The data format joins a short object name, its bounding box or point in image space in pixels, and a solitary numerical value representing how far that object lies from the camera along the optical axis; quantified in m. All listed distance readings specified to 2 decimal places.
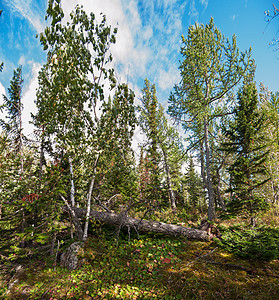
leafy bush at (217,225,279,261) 3.81
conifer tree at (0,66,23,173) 6.87
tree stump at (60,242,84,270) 4.09
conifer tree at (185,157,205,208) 21.47
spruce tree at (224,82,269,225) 6.36
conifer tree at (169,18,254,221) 8.45
